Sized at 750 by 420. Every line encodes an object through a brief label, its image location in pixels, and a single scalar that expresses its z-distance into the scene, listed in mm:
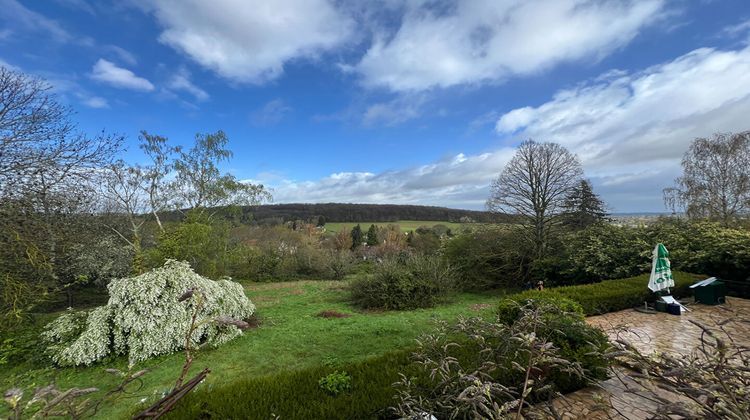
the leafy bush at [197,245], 13617
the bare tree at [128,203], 16734
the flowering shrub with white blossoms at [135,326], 6883
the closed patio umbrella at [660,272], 7117
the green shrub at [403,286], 11867
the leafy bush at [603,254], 10438
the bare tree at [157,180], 17984
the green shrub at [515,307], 5416
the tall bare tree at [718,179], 17484
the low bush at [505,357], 1546
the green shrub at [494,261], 14352
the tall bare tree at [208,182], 17312
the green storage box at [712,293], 7691
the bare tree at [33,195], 5766
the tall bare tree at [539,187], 13548
